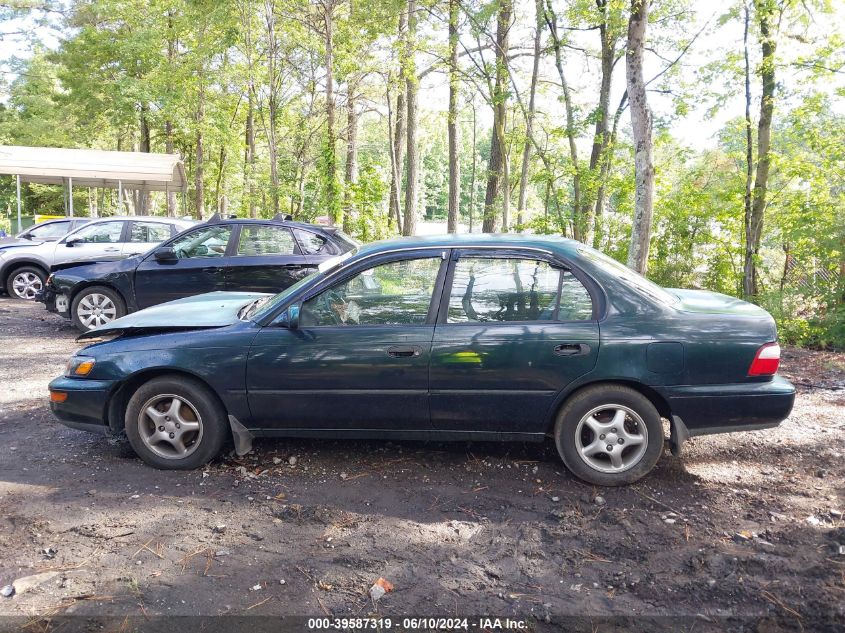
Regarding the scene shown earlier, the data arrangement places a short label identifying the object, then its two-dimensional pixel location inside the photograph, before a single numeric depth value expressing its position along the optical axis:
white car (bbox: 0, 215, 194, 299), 11.73
